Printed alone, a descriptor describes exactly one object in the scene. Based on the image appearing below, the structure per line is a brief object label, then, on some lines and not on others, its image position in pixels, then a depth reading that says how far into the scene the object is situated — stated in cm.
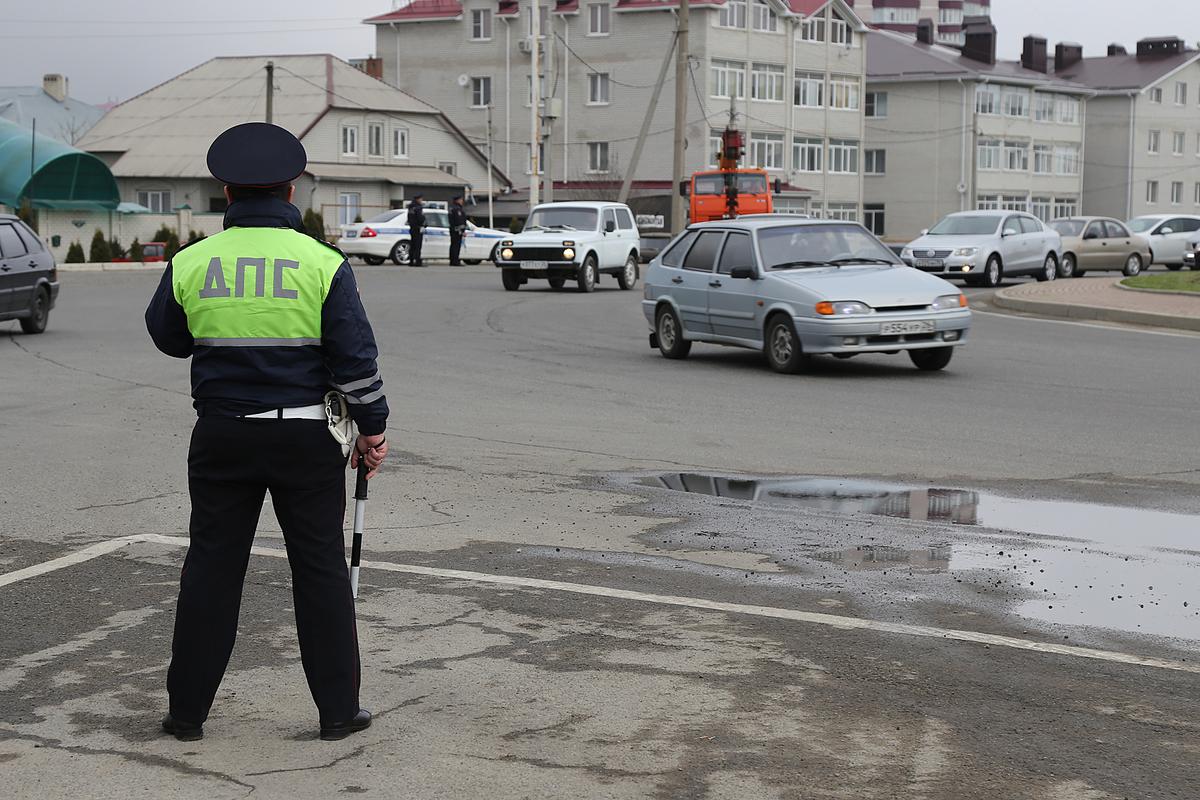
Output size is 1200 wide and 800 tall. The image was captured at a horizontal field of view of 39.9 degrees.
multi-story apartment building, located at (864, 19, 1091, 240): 8944
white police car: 4369
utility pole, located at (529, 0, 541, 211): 5547
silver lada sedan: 1582
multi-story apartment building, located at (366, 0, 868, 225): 7794
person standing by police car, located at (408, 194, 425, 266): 4216
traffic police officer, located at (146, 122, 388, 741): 470
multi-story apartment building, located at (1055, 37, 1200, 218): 9788
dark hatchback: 2022
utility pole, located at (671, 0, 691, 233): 4522
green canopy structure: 5447
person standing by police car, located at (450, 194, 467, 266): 4230
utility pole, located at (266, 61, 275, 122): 5584
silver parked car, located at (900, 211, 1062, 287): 3256
